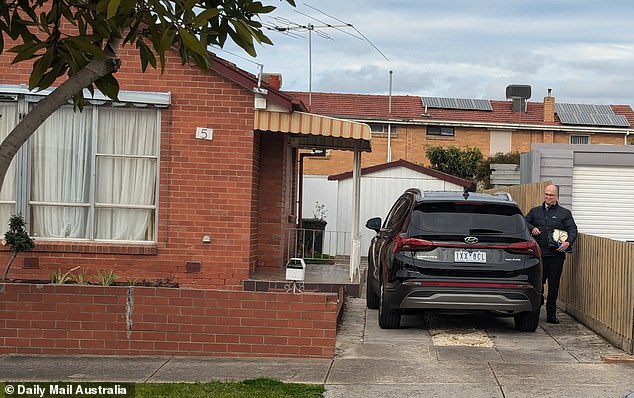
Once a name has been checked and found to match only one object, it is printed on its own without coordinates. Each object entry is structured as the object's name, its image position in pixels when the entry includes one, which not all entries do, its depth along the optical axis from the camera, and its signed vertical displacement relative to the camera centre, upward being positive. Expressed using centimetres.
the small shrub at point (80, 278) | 1138 -94
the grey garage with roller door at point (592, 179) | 1739 +83
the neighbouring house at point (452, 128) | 4184 +428
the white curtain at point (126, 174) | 1269 +48
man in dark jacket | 1149 -16
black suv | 1032 -48
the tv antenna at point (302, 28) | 1503 +309
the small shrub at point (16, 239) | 1187 -45
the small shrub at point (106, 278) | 1083 -88
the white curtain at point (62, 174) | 1267 +44
